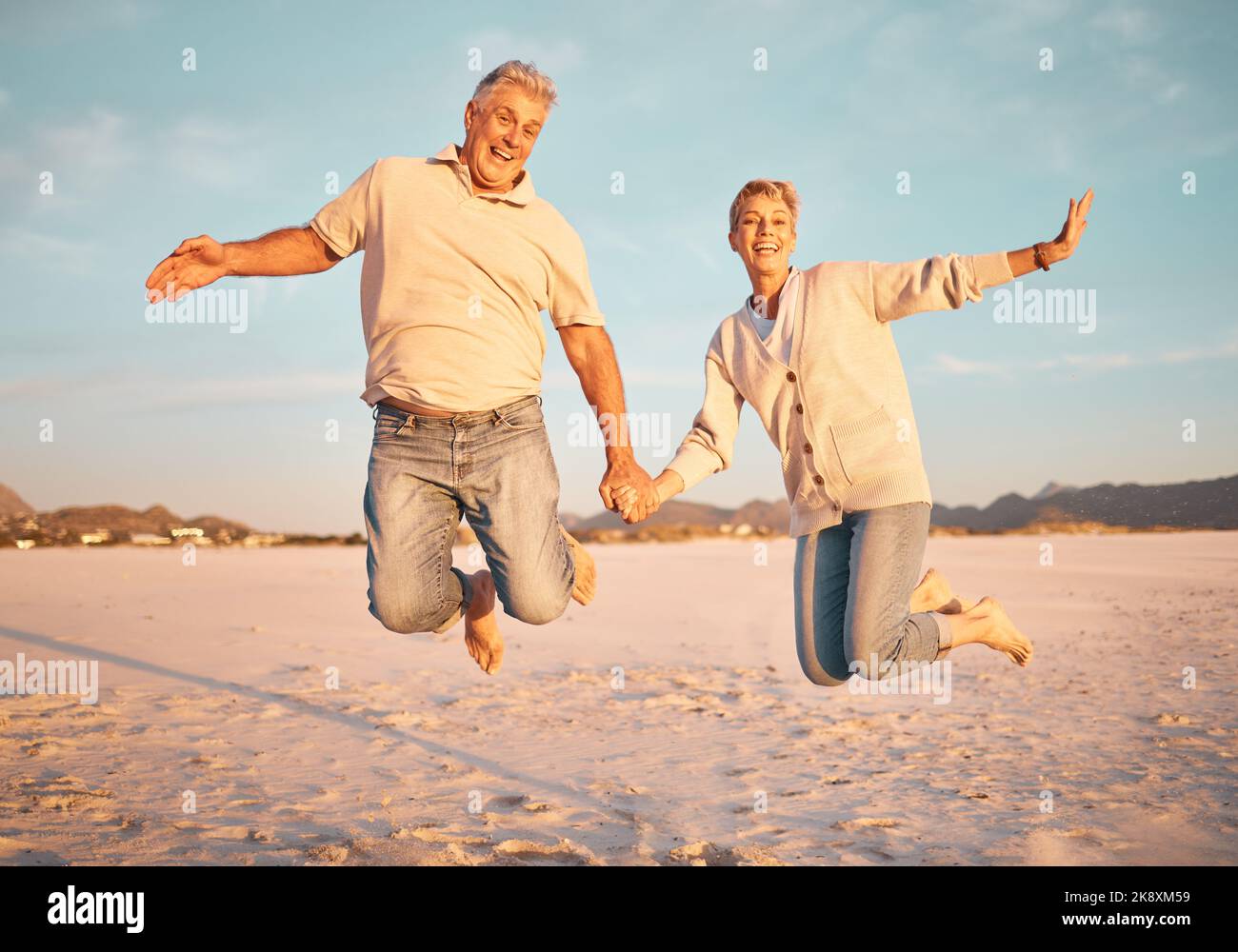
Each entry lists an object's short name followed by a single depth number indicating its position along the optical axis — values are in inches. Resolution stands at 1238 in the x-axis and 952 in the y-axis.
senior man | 158.2
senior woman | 176.6
